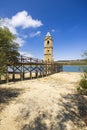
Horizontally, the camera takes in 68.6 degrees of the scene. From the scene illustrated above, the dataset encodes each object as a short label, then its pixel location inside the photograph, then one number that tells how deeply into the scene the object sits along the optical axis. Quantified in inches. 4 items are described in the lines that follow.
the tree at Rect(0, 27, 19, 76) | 278.6
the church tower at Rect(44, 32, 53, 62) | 733.8
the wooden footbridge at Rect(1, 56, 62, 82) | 386.6
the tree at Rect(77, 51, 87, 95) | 274.4
